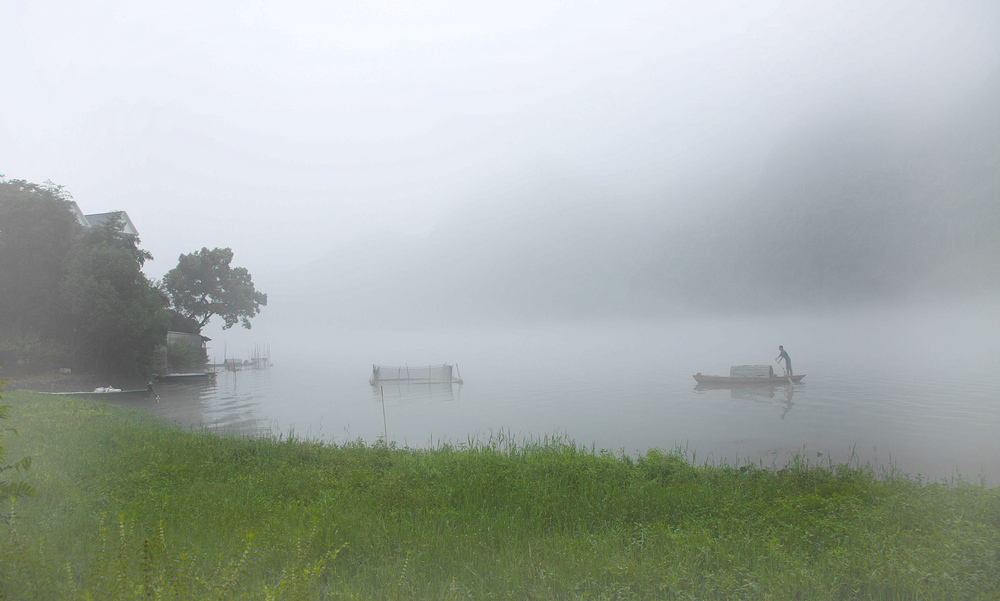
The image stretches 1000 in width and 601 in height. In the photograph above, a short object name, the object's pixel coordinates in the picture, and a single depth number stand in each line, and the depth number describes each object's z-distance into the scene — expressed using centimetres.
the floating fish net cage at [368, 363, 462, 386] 4222
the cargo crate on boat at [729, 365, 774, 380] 3241
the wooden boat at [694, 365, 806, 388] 3180
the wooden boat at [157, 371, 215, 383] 3162
